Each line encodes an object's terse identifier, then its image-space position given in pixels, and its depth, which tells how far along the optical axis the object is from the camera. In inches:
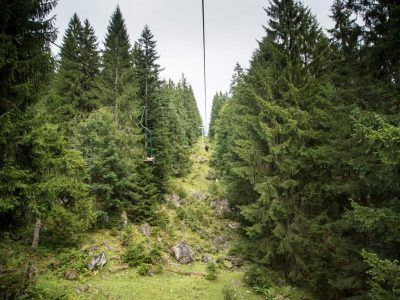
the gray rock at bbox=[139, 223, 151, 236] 849.5
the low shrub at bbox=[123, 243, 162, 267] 710.5
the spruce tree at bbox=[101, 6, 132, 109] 943.7
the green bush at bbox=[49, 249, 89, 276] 611.5
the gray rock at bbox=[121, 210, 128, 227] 837.2
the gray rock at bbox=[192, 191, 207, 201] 1238.6
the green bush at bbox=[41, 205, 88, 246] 681.6
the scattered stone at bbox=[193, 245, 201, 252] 856.3
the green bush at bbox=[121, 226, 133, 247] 771.4
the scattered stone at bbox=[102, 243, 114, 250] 735.1
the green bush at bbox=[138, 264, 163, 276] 678.5
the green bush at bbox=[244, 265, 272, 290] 587.8
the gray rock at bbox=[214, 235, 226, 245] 936.7
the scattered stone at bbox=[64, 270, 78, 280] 595.6
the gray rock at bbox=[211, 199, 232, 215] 1124.3
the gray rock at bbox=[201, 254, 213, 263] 808.6
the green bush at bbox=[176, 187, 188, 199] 1167.4
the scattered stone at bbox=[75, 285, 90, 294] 546.9
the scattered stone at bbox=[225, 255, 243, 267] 799.7
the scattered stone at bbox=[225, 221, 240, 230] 1038.6
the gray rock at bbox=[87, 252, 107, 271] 650.2
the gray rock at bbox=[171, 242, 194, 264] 794.8
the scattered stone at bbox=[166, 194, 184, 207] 1102.6
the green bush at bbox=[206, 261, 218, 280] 679.1
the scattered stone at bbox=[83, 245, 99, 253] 693.0
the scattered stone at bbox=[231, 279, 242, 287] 636.1
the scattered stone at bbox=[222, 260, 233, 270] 767.3
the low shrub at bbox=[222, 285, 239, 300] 531.1
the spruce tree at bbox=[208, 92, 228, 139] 2664.9
